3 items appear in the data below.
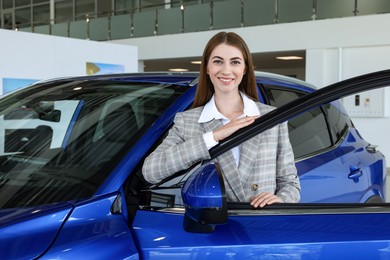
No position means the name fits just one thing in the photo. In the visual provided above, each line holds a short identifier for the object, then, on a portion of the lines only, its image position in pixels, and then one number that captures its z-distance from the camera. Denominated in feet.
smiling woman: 4.61
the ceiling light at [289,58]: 40.04
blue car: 3.70
